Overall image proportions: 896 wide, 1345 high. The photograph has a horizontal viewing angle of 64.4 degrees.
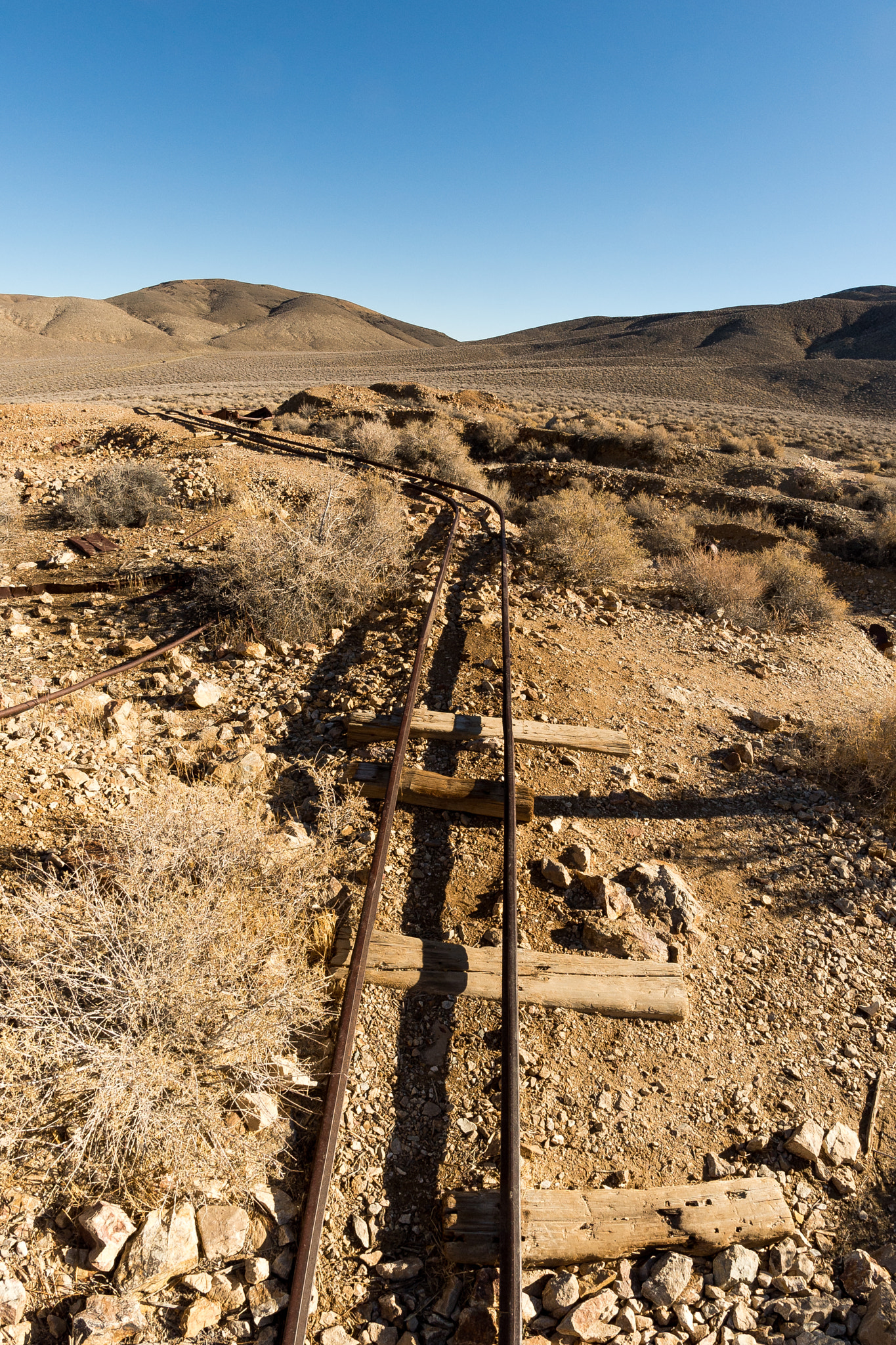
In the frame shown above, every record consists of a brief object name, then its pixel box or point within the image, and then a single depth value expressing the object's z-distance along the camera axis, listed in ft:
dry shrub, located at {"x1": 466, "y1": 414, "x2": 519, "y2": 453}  70.59
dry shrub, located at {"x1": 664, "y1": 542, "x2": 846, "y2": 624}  29.81
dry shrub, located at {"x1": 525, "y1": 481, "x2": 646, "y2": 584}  29.99
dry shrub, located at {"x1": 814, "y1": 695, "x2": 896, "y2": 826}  18.20
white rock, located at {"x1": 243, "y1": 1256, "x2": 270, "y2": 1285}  7.77
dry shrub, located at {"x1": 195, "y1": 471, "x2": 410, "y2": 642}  22.91
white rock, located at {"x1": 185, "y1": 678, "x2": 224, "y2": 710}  18.66
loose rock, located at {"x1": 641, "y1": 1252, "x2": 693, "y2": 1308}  8.30
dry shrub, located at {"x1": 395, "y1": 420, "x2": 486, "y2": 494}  50.49
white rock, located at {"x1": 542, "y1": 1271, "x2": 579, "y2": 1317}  8.10
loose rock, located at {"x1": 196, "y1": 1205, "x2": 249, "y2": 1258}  7.98
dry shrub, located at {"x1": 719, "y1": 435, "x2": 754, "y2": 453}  79.30
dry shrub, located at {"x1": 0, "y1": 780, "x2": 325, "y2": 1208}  8.36
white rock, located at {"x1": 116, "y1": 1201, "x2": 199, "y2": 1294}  7.54
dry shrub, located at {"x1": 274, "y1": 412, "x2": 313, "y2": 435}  66.54
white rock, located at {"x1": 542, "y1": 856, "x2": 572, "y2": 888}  14.17
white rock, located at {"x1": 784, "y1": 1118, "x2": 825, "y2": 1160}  10.10
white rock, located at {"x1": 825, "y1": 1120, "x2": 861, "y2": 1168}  10.22
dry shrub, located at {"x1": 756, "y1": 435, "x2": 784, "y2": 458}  81.41
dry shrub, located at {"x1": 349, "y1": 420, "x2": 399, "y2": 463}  52.19
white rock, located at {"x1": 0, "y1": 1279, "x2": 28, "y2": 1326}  7.09
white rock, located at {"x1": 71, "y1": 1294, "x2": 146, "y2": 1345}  7.04
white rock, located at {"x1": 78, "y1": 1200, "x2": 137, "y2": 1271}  7.54
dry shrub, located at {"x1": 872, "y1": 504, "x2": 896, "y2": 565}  39.75
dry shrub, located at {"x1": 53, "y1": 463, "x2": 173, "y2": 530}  32.17
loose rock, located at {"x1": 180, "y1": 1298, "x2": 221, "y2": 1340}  7.34
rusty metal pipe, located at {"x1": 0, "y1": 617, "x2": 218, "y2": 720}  15.40
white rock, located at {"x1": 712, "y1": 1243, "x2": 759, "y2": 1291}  8.63
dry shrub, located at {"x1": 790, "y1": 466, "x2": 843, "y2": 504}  55.83
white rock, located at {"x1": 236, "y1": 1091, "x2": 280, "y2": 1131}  9.14
